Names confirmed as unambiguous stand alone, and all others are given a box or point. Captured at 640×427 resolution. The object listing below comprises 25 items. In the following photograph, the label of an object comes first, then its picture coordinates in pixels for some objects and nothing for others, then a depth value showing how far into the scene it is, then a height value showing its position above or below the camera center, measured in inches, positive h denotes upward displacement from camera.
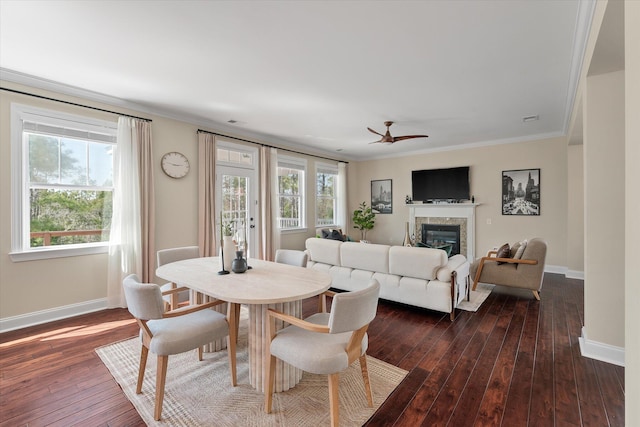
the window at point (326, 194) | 279.9 +18.5
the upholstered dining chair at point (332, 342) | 62.1 -32.1
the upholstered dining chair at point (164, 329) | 68.1 -31.1
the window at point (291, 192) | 244.7 +18.3
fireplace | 255.3 -21.5
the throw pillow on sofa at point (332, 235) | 219.0 -17.9
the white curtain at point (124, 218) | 146.5 -2.3
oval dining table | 71.6 -20.6
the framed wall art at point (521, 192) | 221.5 +15.2
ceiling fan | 178.4 +46.0
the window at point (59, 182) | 124.6 +15.3
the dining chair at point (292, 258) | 116.3 -19.2
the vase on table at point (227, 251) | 95.8 -13.0
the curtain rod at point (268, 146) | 187.6 +53.9
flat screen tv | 251.6 +25.0
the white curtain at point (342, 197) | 298.8 +15.4
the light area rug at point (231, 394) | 70.4 -51.0
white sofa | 129.3 -30.2
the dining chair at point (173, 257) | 104.2 -19.0
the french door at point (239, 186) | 197.5 +19.5
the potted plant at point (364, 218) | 301.3 -6.7
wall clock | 167.5 +29.5
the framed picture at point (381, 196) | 298.9 +16.6
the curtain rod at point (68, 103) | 121.8 +53.0
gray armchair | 154.0 -33.2
